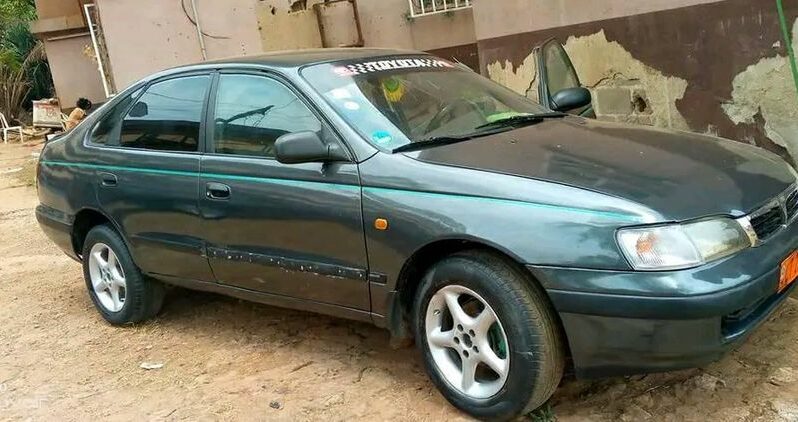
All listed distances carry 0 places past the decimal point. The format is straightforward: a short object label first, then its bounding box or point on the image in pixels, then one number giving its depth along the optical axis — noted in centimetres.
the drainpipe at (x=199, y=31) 1059
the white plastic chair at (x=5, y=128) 1775
